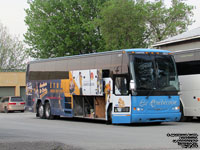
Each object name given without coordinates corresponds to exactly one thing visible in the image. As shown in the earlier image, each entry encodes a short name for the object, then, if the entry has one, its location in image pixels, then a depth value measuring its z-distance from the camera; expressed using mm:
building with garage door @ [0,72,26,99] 57469
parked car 42844
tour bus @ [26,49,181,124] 20000
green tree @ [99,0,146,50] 45750
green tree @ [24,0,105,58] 56656
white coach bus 22375
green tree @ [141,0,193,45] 53531
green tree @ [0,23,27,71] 78375
